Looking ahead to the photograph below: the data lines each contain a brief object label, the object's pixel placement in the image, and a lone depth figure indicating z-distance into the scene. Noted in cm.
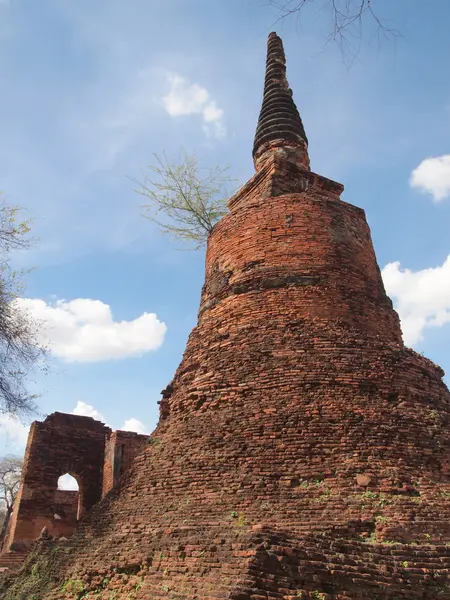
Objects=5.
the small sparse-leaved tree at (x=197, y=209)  2036
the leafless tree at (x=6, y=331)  877
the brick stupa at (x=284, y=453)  532
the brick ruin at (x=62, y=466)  1420
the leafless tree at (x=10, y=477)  3571
